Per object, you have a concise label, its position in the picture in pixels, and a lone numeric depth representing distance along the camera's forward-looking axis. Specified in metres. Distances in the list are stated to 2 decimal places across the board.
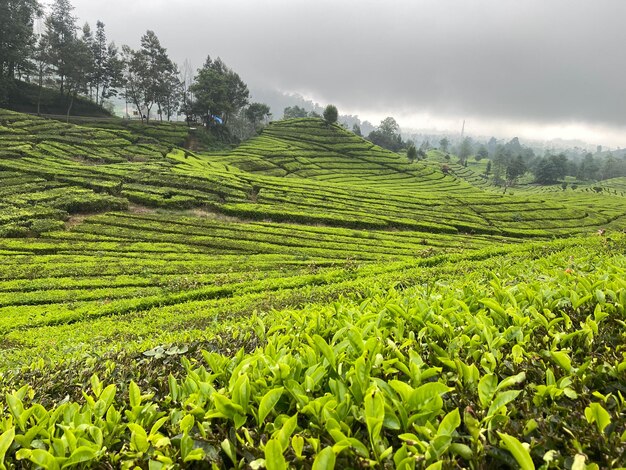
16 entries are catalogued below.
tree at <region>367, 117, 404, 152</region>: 115.12
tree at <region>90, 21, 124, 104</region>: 65.44
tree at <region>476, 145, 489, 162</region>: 161.94
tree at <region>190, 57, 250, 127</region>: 68.19
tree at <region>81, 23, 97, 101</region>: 60.59
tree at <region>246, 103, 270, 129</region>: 84.44
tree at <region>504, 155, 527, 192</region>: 107.06
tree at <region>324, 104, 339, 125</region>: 80.56
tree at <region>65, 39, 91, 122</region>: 56.03
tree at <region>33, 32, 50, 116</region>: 56.97
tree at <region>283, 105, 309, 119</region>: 129.12
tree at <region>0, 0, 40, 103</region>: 54.38
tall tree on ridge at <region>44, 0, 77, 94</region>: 55.88
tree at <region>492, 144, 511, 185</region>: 114.71
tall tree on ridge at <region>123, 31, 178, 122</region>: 65.81
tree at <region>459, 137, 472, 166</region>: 144.09
